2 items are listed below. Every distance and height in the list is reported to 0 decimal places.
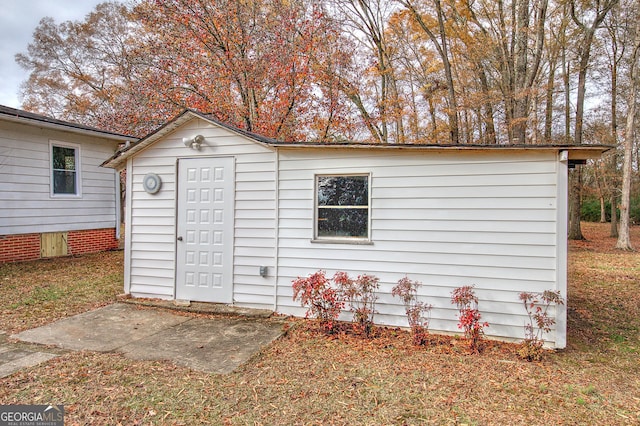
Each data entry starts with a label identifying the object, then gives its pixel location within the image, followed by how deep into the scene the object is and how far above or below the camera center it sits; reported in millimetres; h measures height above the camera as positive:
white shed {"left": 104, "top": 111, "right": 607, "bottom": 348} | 4414 -86
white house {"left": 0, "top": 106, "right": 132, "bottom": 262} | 8414 +533
